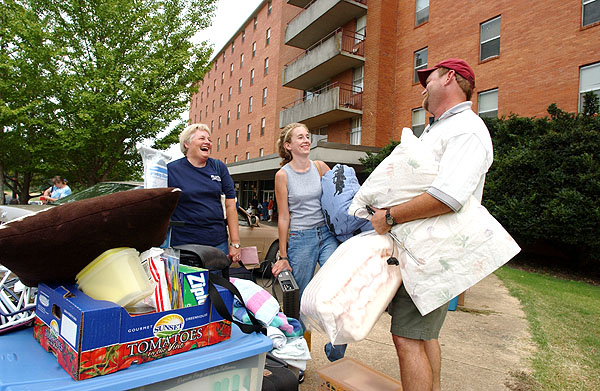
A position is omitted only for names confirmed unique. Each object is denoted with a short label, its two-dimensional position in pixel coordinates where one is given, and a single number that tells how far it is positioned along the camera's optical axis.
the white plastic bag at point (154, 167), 1.92
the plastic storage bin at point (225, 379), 1.17
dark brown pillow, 1.03
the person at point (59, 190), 9.17
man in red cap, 1.61
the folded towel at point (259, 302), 1.60
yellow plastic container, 1.15
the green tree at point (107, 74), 10.59
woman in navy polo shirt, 2.65
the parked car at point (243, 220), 5.01
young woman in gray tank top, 2.78
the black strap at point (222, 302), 1.28
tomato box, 1.01
